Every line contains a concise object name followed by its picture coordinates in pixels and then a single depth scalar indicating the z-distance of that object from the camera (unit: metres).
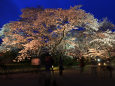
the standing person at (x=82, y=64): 8.80
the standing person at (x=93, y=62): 20.25
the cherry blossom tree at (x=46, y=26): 12.37
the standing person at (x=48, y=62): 5.30
